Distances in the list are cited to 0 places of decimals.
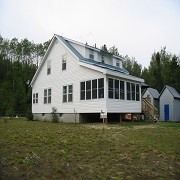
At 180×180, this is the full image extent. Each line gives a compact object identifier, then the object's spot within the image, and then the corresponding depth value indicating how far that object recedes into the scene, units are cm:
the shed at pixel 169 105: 2484
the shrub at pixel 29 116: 2231
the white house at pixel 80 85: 1556
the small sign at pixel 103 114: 1484
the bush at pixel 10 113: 2759
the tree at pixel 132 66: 4995
